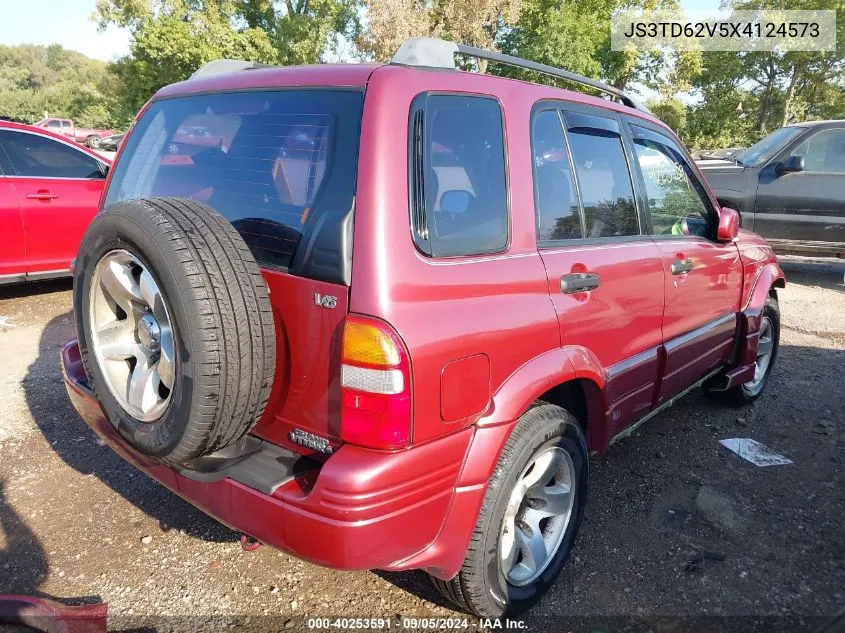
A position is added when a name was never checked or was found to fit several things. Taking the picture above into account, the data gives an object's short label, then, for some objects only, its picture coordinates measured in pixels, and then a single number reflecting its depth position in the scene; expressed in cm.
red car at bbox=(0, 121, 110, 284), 543
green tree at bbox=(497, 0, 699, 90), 2461
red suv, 165
